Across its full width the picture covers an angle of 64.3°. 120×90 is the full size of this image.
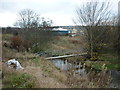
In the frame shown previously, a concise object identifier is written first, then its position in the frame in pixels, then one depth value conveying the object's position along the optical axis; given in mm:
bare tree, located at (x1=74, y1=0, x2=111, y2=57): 9850
